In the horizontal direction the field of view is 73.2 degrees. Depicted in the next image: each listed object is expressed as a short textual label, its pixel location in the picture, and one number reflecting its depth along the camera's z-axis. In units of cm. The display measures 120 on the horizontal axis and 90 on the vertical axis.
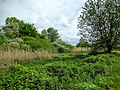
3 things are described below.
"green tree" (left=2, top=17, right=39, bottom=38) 1677
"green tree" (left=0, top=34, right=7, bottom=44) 1081
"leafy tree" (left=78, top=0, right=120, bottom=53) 901
